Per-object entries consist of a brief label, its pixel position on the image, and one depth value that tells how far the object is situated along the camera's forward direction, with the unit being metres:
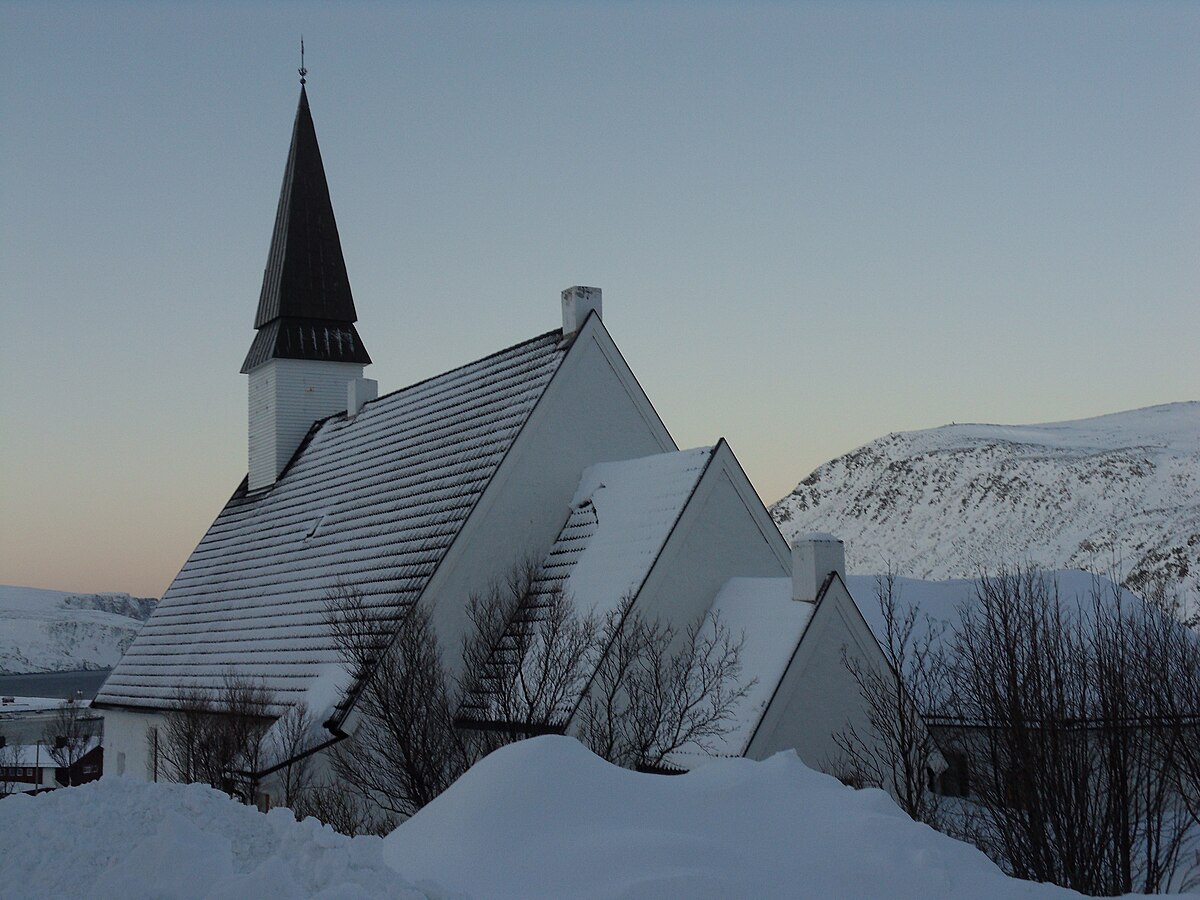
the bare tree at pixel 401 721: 13.90
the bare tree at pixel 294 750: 16.01
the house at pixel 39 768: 51.59
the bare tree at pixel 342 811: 13.36
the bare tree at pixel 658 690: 14.27
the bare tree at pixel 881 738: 13.75
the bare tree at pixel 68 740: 62.77
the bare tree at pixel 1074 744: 10.38
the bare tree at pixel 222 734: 16.61
